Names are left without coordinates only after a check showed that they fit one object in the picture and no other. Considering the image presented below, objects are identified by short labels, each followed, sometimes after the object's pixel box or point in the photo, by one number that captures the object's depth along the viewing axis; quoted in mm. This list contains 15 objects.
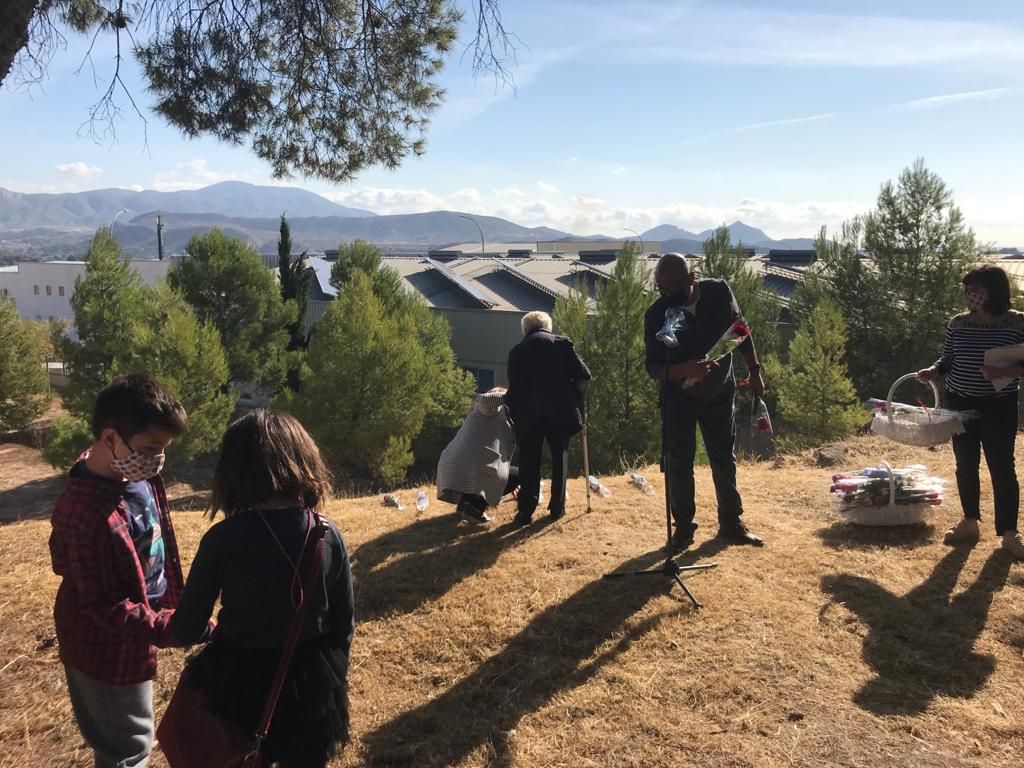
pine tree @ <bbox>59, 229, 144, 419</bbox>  20984
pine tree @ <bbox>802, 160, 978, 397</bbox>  24438
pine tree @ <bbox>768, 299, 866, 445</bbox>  17797
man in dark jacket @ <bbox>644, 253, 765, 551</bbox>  4312
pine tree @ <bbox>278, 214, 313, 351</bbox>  28516
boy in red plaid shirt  1977
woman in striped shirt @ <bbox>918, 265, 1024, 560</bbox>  4062
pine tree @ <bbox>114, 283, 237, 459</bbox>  18359
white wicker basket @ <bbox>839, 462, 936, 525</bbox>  4918
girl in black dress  1896
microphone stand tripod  4039
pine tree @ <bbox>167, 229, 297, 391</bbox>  24859
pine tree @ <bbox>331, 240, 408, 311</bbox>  26266
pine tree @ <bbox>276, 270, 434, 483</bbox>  19688
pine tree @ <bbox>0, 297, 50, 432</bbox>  22797
